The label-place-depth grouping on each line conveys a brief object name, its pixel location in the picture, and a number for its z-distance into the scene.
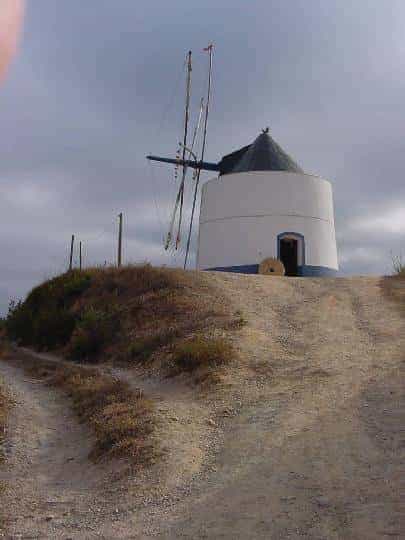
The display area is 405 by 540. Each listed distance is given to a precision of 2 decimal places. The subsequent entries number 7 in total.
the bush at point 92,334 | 15.23
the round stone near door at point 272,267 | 23.27
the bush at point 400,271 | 19.62
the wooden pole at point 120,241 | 27.45
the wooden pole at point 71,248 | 35.36
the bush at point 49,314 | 17.47
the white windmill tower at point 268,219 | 24.62
